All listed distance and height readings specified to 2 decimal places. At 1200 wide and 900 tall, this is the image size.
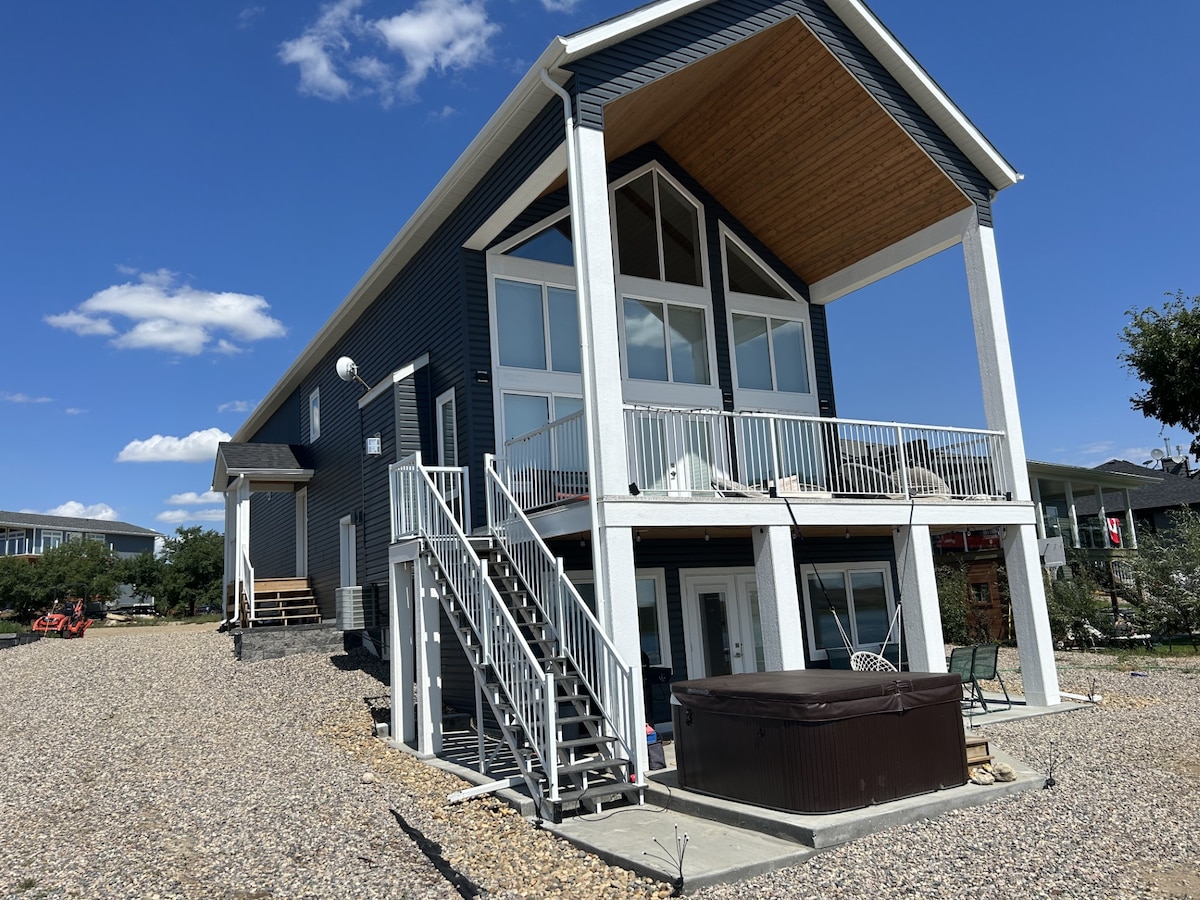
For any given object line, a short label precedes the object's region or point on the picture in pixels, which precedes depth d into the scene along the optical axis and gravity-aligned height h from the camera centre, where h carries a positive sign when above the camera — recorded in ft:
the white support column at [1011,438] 38.40 +5.94
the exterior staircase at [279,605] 58.44 +1.06
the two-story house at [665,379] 30.58 +10.25
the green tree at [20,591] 118.01 +5.89
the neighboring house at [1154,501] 132.67 +9.53
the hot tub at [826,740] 21.98 -3.87
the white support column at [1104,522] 96.91 +4.83
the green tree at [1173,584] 65.57 -1.42
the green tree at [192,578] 127.95 +6.71
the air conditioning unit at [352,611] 52.42 +0.25
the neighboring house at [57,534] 178.60 +21.28
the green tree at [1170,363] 65.41 +14.59
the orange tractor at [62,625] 75.25 +0.83
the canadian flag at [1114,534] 97.99 +3.60
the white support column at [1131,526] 100.16 +4.54
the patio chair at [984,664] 37.65 -3.65
